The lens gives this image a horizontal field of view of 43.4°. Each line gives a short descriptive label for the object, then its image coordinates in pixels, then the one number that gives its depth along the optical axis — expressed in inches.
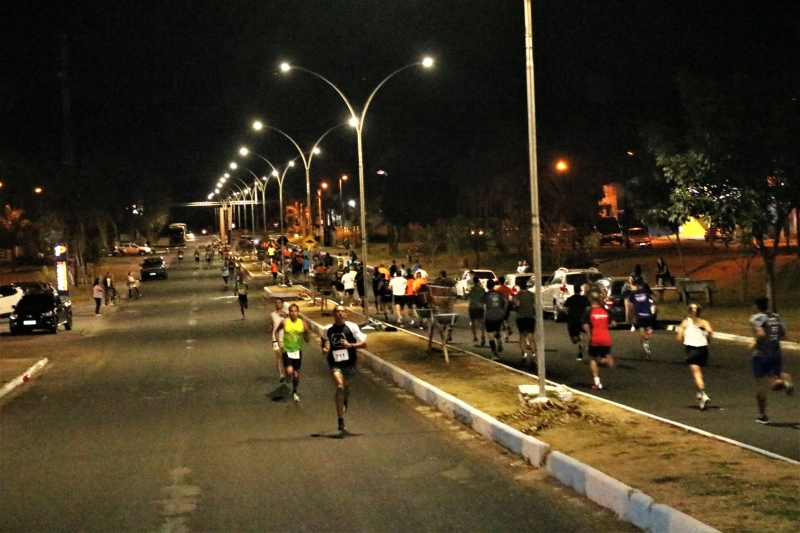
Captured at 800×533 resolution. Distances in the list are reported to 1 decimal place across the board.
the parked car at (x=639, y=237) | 2455.0
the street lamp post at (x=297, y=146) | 1590.1
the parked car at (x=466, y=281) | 1507.1
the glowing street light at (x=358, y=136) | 1153.7
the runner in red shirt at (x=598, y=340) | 617.3
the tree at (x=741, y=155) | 976.3
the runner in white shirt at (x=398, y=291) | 1155.9
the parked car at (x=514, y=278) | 1296.8
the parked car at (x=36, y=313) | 1353.3
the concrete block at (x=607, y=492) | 319.6
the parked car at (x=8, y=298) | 1638.8
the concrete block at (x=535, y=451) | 404.5
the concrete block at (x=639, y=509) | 301.1
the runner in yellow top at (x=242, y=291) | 1412.4
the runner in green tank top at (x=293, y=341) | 623.8
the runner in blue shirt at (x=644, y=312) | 790.5
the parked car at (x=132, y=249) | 4252.0
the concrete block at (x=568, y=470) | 357.7
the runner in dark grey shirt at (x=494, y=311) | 820.6
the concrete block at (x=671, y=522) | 271.3
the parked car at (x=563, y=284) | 1171.3
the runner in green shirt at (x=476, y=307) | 874.1
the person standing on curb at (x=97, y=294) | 1706.4
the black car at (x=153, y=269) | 2723.9
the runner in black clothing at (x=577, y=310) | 717.3
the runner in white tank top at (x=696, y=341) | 535.8
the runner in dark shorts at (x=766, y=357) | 473.1
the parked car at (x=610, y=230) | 2509.8
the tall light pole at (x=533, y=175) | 537.3
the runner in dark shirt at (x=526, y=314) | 766.5
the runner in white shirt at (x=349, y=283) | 1451.8
